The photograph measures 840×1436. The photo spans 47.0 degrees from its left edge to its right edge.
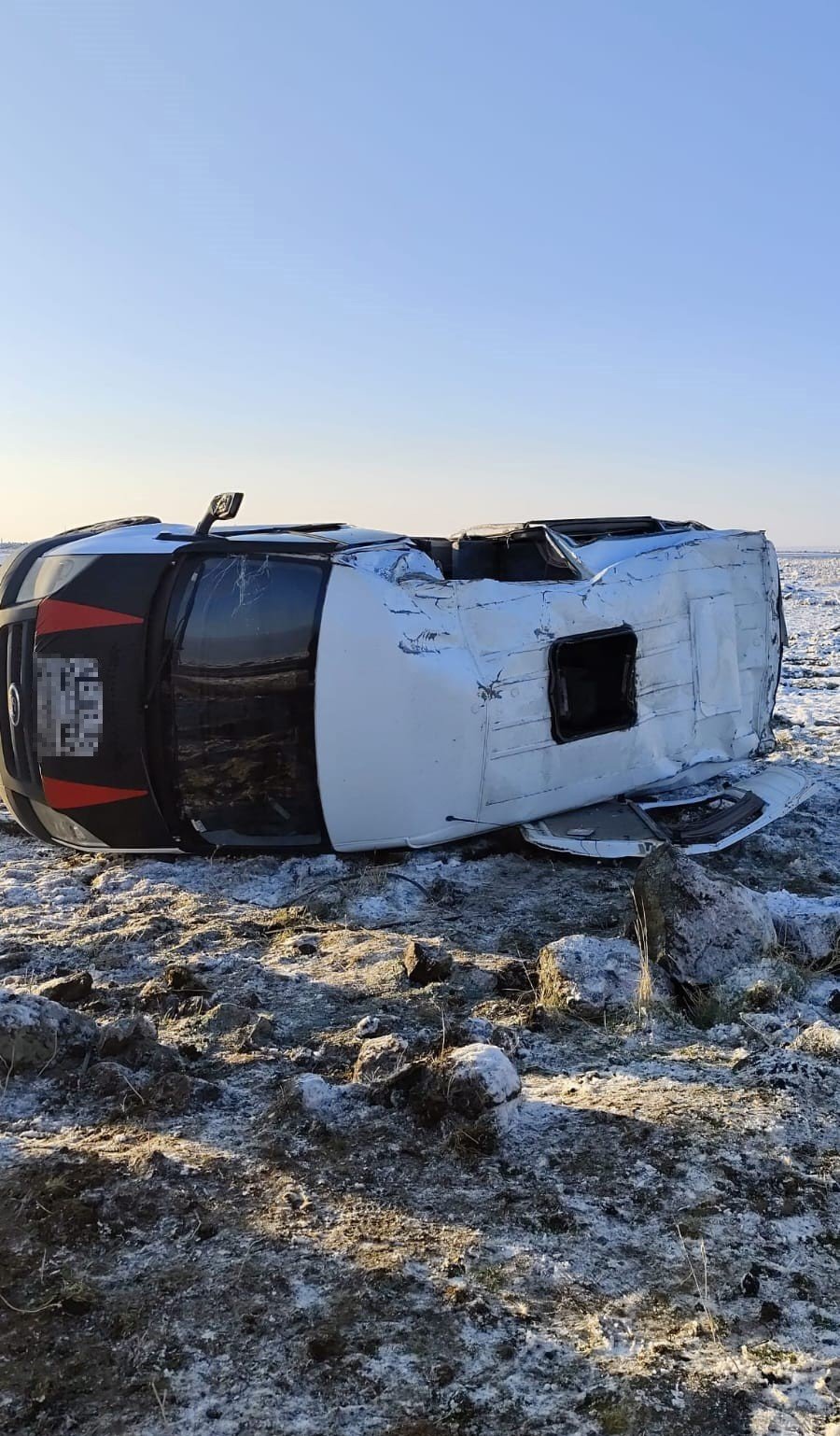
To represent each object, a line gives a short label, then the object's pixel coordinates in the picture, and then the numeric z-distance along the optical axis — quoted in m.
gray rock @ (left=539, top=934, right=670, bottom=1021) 3.21
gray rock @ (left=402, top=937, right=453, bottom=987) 3.50
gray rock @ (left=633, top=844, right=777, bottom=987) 3.43
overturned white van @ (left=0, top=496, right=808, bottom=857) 4.46
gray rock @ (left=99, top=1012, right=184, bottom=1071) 2.81
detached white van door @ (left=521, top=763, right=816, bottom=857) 4.72
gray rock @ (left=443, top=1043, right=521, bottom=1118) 2.51
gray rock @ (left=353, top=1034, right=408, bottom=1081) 2.73
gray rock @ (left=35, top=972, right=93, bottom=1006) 3.30
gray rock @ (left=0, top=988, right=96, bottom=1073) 2.77
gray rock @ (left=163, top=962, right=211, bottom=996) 3.39
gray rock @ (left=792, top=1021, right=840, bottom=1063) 2.77
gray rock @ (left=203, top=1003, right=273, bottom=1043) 3.08
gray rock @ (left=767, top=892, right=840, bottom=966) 3.60
